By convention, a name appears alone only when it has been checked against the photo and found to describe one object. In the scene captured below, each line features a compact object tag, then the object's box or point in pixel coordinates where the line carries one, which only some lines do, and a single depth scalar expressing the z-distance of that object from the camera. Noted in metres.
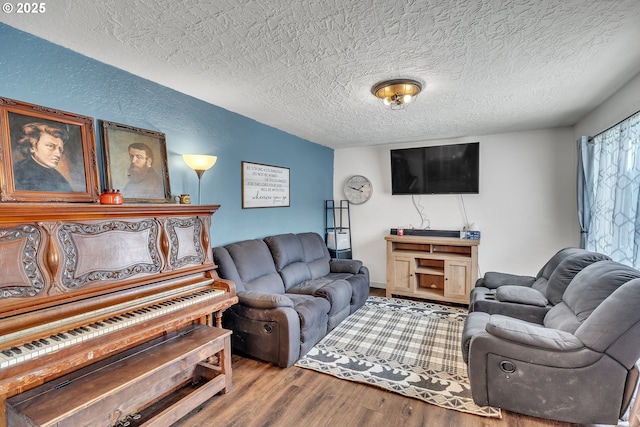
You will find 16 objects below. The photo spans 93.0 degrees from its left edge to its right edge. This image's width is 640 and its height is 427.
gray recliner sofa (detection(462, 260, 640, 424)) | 1.71
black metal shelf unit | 4.81
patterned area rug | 2.21
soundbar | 4.46
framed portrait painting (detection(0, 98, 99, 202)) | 1.60
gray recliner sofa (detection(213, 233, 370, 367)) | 2.54
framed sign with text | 3.40
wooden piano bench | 1.38
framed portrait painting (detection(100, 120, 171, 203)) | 2.10
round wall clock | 5.05
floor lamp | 2.46
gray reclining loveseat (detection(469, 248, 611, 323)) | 2.52
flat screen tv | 4.21
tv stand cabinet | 4.02
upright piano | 1.36
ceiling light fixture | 2.32
